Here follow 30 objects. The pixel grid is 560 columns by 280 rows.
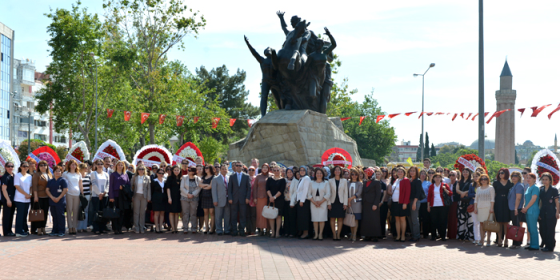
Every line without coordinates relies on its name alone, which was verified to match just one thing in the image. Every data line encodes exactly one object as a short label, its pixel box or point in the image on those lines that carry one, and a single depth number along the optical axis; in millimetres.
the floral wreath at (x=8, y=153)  14484
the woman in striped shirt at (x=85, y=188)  12328
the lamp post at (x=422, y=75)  35738
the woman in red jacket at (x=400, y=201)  11438
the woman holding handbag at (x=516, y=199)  10633
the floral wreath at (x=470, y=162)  13891
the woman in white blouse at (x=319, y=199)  11602
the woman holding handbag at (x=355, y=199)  11609
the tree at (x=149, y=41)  31594
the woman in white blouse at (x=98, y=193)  12125
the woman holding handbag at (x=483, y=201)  10992
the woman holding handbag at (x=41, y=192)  11656
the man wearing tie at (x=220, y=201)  12156
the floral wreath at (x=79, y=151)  16656
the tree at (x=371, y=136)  53094
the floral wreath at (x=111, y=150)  15659
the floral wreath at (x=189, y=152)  16842
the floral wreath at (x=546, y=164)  13762
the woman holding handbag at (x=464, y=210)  11680
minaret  91312
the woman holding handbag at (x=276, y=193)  12000
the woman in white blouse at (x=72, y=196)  12023
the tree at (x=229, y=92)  60438
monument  16672
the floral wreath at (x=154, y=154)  16197
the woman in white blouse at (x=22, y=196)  11500
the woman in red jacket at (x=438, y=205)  11812
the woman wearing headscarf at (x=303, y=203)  11742
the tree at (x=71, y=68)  28594
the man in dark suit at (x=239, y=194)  12164
